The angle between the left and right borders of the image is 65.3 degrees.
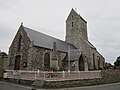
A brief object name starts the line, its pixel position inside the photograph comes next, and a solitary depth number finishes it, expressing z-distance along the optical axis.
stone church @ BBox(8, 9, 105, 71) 14.90
